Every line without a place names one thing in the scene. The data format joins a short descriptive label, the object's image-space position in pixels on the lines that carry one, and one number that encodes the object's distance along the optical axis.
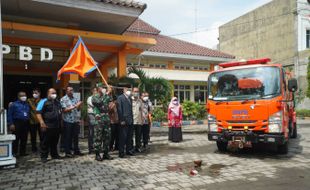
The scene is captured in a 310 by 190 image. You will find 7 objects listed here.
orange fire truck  6.44
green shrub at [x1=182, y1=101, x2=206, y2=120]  18.78
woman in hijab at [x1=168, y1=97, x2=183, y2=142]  9.87
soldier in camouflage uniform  6.50
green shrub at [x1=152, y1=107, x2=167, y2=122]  16.89
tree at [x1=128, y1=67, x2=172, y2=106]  10.93
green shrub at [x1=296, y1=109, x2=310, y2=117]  20.52
